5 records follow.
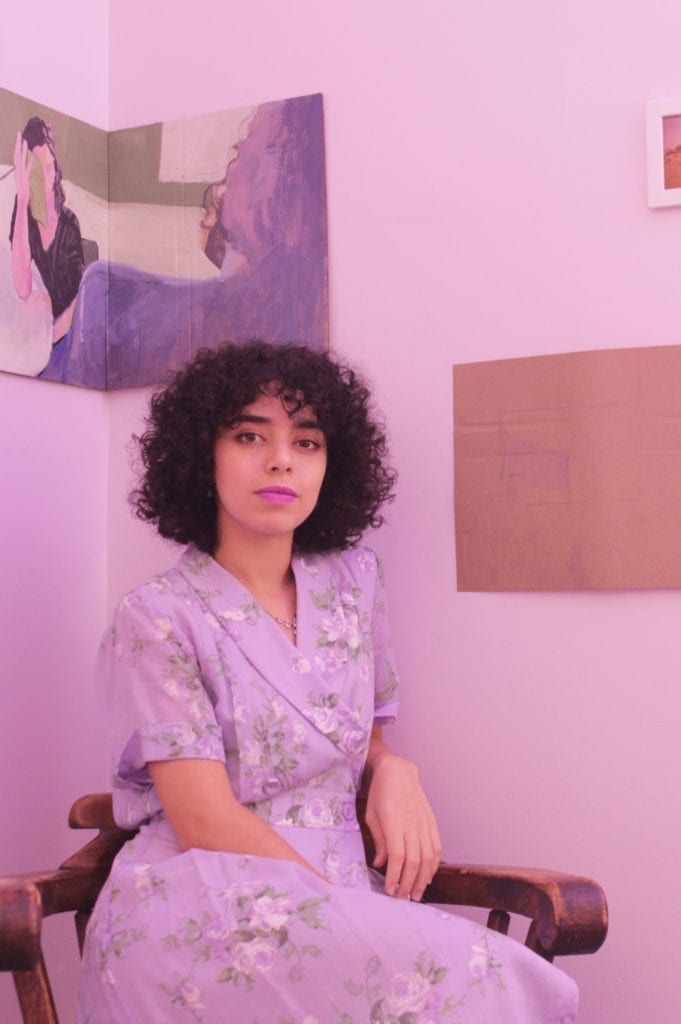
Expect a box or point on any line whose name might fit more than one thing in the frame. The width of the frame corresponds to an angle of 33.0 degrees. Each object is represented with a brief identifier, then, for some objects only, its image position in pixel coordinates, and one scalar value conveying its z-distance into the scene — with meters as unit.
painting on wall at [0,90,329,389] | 1.61
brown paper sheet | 1.43
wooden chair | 1.11
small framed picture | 1.44
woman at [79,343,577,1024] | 1.13
